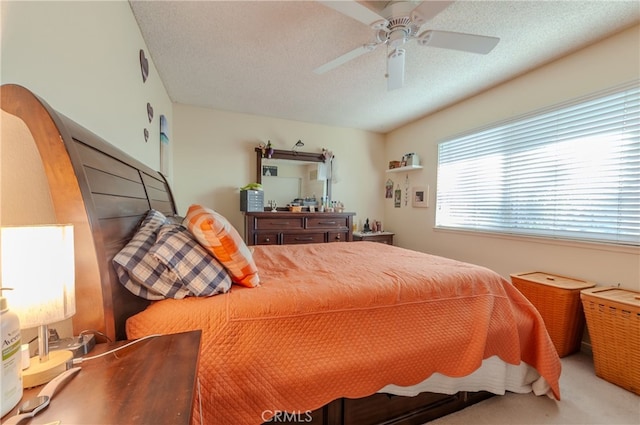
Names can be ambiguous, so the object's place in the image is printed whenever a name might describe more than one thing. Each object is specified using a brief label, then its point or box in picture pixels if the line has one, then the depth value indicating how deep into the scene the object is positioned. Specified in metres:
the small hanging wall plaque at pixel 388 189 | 4.48
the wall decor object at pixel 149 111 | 2.25
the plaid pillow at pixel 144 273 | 0.97
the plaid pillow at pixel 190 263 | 1.05
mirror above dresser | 3.84
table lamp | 0.57
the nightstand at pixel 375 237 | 4.13
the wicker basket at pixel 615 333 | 1.63
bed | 0.84
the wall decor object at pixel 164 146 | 2.72
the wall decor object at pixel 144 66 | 2.02
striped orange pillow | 1.15
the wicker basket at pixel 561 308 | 1.99
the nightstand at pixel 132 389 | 0.52
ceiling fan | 1.46
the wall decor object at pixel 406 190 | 4.13
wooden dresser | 3.40
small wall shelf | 3.82
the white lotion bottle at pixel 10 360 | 0.51
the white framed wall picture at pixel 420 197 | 3.74
